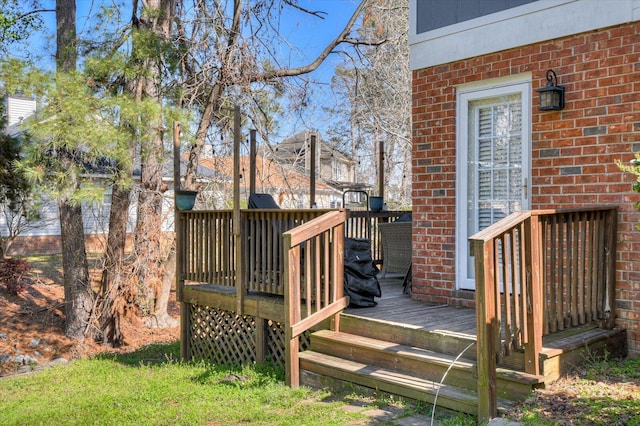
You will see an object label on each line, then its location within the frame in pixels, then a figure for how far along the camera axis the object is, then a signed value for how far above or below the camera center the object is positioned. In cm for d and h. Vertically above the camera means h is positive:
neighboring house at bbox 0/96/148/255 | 1226 -108
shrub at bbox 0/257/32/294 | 1120 -144
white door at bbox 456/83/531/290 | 547 +33
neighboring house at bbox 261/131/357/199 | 1381 +144
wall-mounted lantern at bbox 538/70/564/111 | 508 +85
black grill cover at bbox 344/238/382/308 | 572 -80
